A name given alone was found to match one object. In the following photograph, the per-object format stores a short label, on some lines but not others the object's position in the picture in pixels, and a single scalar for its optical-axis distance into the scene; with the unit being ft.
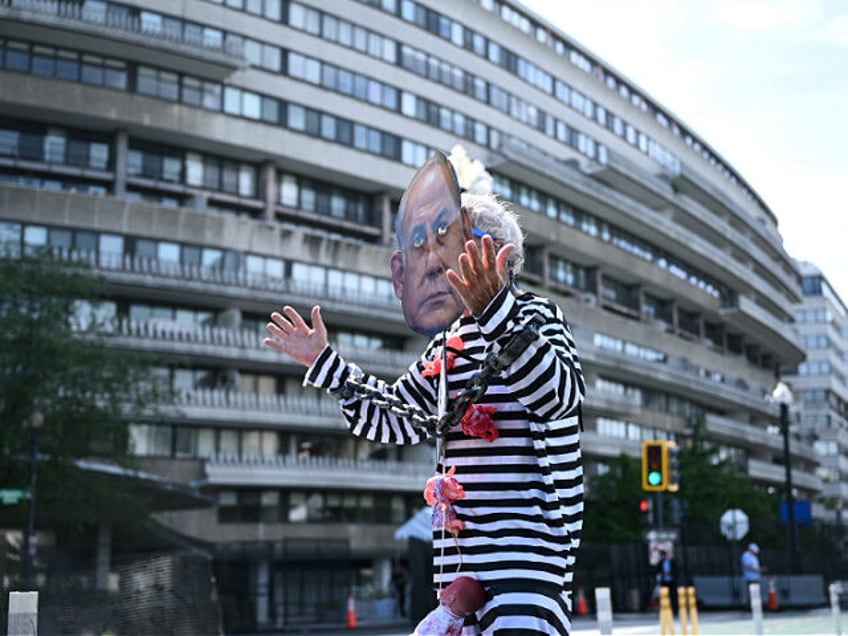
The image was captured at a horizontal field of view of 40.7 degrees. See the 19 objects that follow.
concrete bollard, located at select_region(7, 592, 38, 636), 20.16
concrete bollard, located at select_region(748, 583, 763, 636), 55.24
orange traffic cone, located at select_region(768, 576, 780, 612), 115.44
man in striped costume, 11.63
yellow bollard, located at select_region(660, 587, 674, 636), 49.71
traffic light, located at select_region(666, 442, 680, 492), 70.63
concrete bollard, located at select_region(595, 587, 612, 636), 32.48
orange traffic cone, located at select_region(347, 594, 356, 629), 108.58
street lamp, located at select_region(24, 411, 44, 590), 89.61
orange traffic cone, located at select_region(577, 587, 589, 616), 116.16
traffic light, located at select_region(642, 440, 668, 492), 68.64
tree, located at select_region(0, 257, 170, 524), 105.50
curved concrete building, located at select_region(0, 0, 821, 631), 149.92
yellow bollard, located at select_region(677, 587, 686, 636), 52.25
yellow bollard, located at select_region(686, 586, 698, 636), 53.57
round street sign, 127.03
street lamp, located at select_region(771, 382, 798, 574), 112.27
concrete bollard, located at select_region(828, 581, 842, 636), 60.28
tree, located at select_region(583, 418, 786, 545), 157.69
